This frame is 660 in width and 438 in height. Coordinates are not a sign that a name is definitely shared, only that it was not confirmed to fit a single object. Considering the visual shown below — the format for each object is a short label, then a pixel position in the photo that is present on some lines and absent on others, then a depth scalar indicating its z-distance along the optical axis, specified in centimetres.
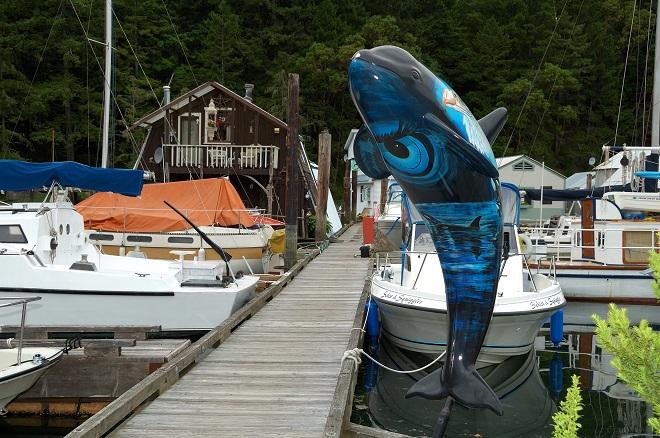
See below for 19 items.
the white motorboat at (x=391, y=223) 1956
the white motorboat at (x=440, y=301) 1088
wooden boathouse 2852
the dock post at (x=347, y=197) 3341
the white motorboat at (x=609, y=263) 1809
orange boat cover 1845
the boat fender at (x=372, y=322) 1305
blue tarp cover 1321
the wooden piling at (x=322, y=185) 2277
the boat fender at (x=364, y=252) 1952
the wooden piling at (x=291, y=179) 1695
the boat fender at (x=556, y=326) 1322
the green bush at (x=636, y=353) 358
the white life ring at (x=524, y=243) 1293
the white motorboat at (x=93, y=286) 1177
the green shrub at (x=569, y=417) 375
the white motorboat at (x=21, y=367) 810
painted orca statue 504
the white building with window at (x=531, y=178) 4322
